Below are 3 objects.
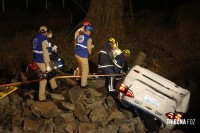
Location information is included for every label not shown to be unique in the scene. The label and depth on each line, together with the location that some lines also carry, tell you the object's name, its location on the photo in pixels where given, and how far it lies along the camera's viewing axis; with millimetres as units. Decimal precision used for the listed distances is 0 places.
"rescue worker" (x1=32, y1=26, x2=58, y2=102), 7945
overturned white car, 7438
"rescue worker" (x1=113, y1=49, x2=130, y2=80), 8789
